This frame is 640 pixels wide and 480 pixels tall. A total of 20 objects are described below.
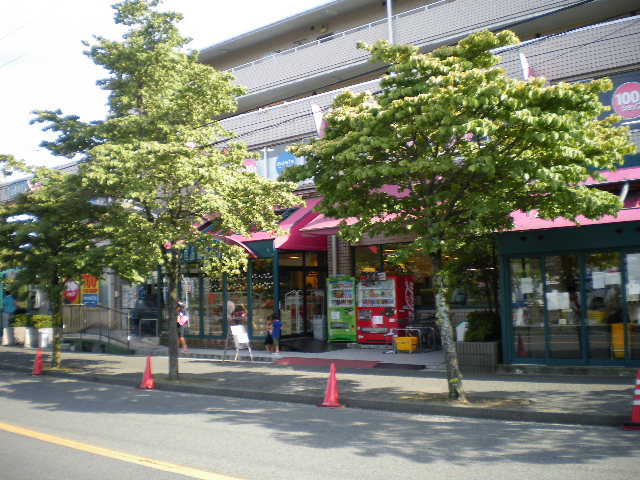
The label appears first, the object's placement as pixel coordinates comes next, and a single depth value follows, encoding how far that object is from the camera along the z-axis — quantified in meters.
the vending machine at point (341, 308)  18.56
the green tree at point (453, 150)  8.89
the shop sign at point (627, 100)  14.72
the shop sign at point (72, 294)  29.06
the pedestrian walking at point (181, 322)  19.89
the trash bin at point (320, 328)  19.91
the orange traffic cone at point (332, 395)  10.42
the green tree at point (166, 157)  12.66
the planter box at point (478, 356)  13.18
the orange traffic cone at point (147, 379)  13.30
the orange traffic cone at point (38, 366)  16.36
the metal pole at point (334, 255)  19.62
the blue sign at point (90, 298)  27.95
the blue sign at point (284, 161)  20.78
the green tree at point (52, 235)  14.55
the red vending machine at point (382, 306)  17.56
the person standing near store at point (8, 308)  27.69
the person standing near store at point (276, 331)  17.62
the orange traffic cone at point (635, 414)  7.95
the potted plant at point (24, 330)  25.22
